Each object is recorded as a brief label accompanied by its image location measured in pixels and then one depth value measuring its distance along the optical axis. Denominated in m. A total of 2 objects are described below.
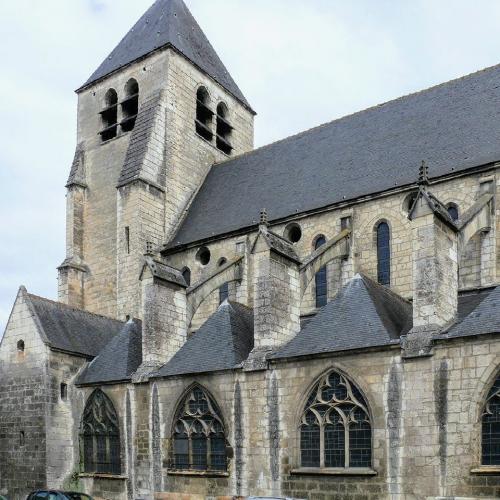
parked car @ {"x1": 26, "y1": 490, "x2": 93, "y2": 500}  14.19
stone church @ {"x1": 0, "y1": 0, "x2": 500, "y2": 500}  13.38
